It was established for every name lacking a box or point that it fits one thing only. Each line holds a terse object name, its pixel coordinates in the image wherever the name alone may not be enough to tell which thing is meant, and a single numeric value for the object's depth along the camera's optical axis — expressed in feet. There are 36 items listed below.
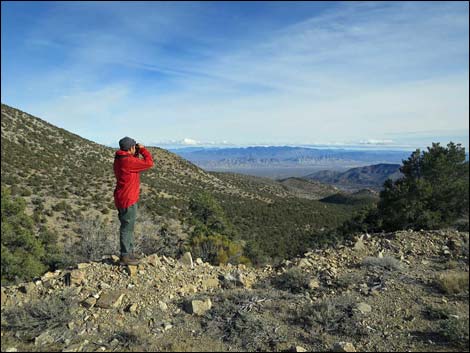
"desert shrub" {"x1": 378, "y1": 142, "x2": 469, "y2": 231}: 51.42
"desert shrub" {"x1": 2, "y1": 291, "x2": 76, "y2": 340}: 14.65
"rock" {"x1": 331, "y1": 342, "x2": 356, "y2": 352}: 13.07
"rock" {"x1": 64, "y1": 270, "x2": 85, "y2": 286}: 19.20
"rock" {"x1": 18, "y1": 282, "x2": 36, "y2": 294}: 18.79
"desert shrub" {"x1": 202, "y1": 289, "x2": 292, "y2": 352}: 14.42
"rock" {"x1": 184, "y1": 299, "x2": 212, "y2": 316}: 16.75
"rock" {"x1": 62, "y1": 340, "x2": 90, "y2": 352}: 13.50
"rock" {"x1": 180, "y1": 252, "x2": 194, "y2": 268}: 23.52
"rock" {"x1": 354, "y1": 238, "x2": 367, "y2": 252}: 26.84
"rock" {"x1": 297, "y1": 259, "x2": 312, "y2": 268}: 23.94
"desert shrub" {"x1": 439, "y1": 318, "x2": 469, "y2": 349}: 13.33
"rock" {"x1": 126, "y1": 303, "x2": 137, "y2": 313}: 16.75
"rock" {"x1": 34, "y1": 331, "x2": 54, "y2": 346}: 13.95
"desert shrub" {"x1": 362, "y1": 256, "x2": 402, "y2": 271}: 21.76
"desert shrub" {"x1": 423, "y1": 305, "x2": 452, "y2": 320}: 15.40
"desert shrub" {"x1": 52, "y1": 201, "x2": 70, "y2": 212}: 68.23
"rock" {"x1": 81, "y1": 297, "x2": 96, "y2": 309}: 16.90
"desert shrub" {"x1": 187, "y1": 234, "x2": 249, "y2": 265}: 33.50
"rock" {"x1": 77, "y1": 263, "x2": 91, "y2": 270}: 20.61
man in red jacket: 19.93
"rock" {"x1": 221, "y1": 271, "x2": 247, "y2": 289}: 20.83
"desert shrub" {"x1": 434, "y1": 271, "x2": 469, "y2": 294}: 17.70
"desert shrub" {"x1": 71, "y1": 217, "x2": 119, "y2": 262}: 31.15
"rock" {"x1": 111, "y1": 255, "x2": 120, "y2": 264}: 21.91
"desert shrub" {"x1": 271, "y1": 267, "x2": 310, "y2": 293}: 20.30
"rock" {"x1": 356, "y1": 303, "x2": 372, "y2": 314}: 16.17
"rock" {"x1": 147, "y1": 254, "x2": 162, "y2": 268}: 21.58
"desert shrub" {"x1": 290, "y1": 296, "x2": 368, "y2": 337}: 14.92
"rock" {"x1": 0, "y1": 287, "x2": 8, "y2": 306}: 17.51
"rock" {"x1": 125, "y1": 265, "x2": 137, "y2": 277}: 20.02
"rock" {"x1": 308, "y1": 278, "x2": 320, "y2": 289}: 19.92
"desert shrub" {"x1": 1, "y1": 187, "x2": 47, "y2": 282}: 30.27
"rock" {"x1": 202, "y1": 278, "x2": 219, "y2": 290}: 20.73
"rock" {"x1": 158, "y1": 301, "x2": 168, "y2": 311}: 17.12
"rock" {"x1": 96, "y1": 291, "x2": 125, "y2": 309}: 16.92
